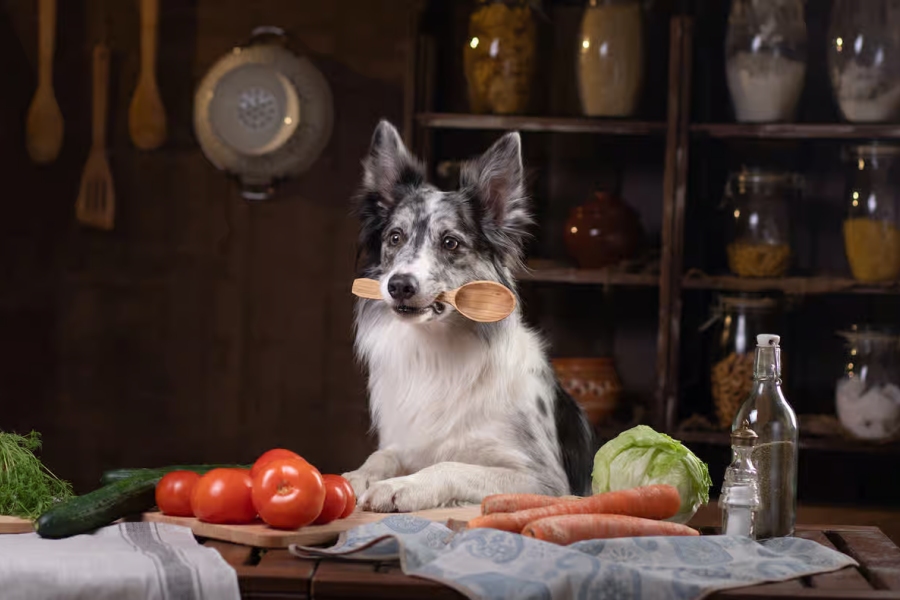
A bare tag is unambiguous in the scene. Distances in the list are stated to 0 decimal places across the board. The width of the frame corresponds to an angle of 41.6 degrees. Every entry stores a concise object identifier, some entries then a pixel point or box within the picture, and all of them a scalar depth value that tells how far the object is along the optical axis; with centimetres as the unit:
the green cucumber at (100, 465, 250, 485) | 217
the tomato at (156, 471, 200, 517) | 197
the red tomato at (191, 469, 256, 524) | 188
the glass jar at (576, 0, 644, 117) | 365
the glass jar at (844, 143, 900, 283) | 358
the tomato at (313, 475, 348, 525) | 192
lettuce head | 204
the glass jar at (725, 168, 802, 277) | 365
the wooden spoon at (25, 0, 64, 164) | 417
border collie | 242
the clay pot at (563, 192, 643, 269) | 376
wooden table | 162
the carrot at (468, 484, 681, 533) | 185
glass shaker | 182
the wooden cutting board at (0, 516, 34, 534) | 194
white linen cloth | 163
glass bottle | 187
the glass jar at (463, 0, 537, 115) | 365
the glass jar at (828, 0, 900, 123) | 356
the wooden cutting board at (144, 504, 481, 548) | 181
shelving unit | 359
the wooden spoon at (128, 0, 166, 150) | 414
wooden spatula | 421
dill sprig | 200
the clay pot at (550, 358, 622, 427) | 373
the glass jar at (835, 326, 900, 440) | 354
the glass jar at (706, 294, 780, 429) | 364
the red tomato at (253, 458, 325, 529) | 183
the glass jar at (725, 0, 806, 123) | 362
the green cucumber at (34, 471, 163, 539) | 185
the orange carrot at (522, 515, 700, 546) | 179
